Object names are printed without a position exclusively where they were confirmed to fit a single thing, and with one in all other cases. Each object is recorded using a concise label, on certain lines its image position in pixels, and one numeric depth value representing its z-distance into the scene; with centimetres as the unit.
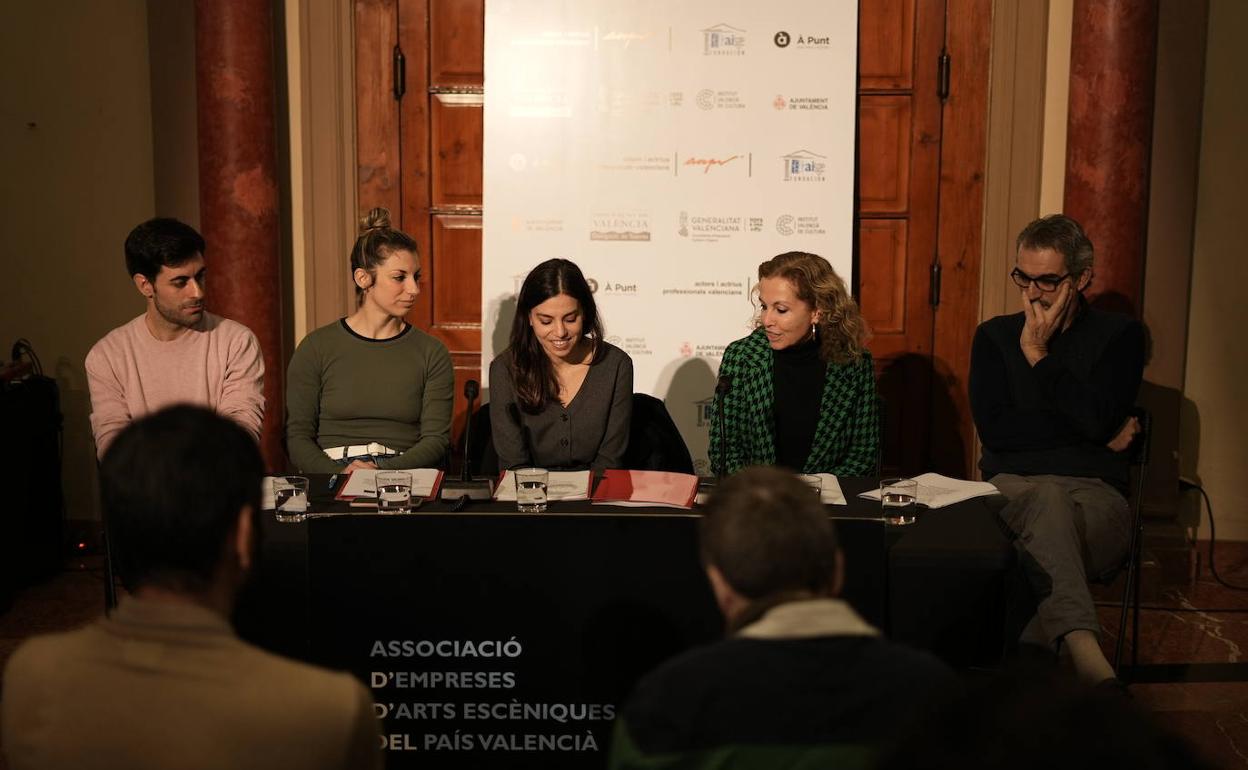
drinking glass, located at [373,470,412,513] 276
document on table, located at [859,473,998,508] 305
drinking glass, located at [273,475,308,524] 280
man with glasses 351
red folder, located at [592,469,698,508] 287
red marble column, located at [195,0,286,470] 465
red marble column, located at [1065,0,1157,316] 451
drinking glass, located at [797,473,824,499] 293
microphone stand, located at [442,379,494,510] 286
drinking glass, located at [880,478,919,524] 289
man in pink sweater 346
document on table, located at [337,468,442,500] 291
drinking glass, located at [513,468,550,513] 279
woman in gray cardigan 353
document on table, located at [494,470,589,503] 293
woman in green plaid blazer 367
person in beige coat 132
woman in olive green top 379
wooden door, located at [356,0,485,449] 490
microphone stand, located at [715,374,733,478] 310
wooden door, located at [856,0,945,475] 484
